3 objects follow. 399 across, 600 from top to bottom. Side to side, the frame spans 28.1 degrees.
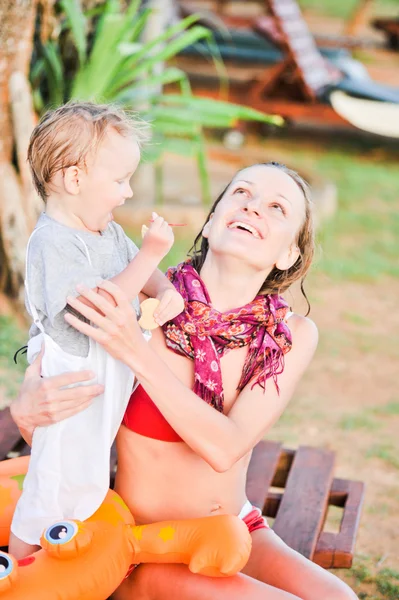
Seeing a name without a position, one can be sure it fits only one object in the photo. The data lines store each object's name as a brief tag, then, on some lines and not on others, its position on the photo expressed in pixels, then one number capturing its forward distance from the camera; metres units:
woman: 1.78
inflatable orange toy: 1.67
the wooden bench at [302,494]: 2.38
